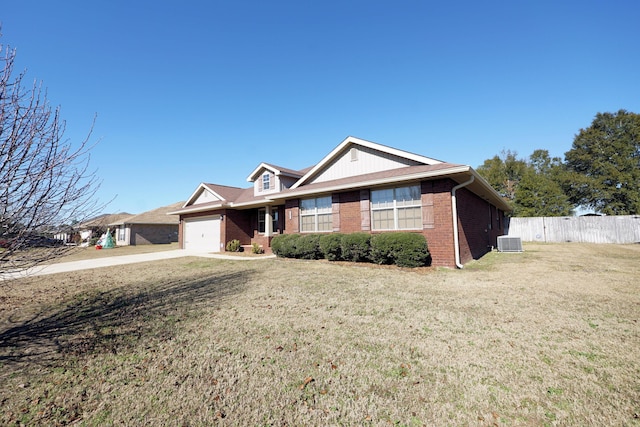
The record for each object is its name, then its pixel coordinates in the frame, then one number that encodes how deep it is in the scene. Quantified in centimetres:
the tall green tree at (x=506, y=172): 3856
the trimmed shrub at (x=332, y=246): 1130
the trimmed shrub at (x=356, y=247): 1052
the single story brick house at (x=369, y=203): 963
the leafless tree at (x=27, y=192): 328
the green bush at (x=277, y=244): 1325
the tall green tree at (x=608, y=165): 3036
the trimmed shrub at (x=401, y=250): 931
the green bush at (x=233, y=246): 1750
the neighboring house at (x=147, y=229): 2986
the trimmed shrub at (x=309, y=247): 1212
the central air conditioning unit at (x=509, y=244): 1406
